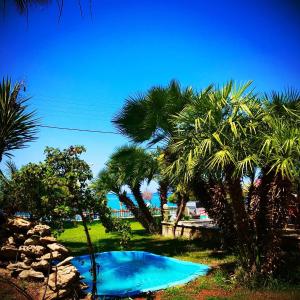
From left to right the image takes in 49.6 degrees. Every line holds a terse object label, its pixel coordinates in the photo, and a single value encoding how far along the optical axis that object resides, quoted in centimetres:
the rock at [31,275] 717
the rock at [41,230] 853
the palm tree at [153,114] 1174
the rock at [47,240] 834
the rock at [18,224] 851
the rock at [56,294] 647
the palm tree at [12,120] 787
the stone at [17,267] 741
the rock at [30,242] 812
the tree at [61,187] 663
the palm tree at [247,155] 724
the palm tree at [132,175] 1611
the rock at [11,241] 804
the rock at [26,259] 769
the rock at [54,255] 790
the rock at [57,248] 815
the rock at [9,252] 777
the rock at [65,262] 758
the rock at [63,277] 673
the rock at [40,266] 752
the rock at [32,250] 787
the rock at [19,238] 834
